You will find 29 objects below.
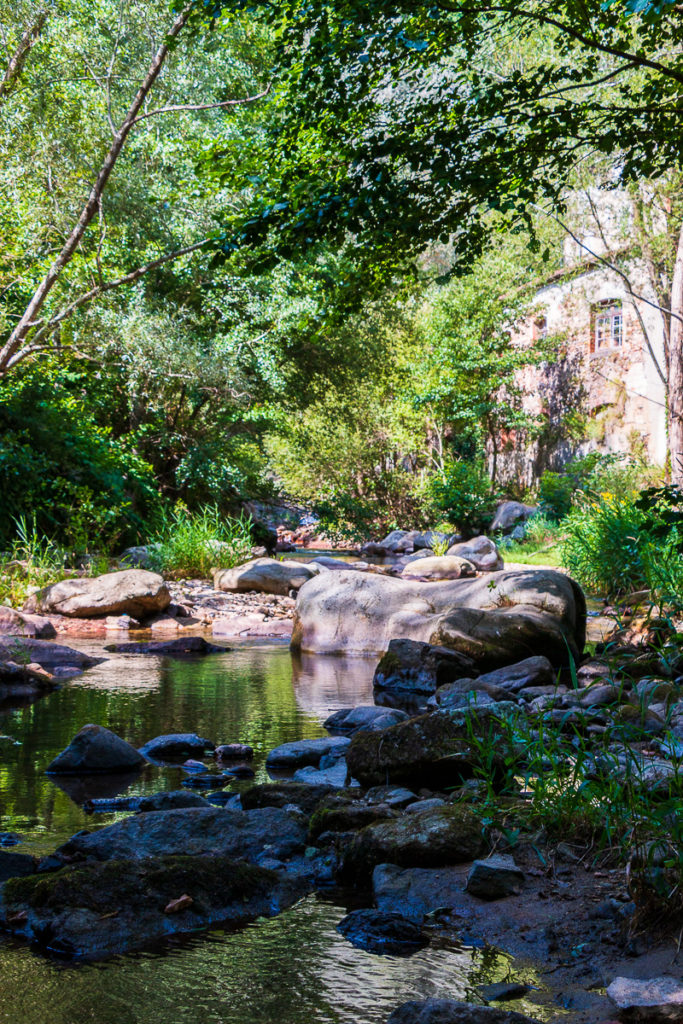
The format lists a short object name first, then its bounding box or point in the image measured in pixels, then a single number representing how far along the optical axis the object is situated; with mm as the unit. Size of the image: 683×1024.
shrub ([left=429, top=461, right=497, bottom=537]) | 22766
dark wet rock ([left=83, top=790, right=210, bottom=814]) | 4441
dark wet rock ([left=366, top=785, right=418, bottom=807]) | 4336
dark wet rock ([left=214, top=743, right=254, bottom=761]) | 5707
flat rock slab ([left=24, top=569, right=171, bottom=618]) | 11914
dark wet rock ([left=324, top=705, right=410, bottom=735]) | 6286
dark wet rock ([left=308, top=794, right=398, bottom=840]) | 4036
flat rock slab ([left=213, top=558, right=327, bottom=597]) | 14289
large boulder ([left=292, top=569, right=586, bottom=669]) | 8922
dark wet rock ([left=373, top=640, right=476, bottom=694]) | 8207
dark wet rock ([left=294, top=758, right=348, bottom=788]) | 4996
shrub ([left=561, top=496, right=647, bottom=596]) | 12328
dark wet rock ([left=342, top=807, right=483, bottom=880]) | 3490
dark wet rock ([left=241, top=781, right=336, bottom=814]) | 4465
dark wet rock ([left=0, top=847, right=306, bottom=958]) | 3090
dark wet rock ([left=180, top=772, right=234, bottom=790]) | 5066
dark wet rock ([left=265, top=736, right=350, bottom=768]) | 5531
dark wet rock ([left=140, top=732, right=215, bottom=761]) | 5781
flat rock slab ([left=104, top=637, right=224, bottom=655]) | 10094
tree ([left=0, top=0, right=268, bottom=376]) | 11249
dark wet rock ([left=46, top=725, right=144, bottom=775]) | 5391
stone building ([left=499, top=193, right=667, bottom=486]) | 22938
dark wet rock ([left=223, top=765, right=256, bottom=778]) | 5297
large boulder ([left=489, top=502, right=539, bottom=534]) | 21969
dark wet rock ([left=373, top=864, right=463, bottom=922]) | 3311
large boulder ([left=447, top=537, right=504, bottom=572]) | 17625
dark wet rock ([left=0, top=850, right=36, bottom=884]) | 3568
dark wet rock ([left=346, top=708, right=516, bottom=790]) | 4555
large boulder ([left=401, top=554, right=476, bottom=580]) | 16516
